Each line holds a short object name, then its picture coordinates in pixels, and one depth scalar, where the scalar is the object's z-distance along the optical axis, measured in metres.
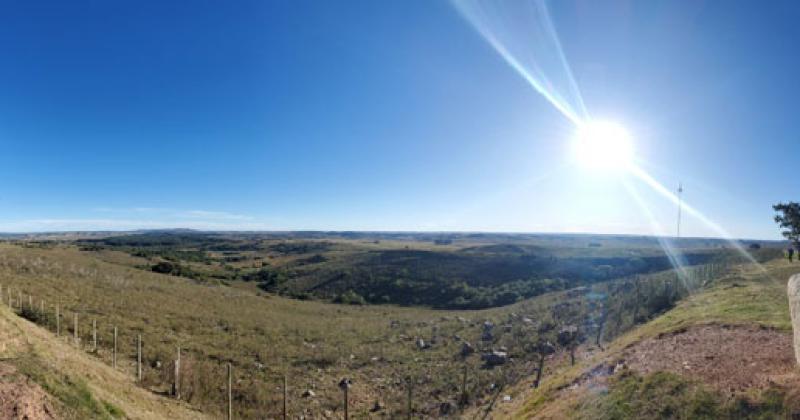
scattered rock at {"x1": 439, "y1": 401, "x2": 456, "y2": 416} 14.64
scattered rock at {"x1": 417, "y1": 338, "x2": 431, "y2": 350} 23.59
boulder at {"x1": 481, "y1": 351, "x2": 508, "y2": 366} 19.55
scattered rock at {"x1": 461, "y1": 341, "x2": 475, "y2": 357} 21.60
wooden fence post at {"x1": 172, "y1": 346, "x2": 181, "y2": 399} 12.69
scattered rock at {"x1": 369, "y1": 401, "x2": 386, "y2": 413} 14.92
